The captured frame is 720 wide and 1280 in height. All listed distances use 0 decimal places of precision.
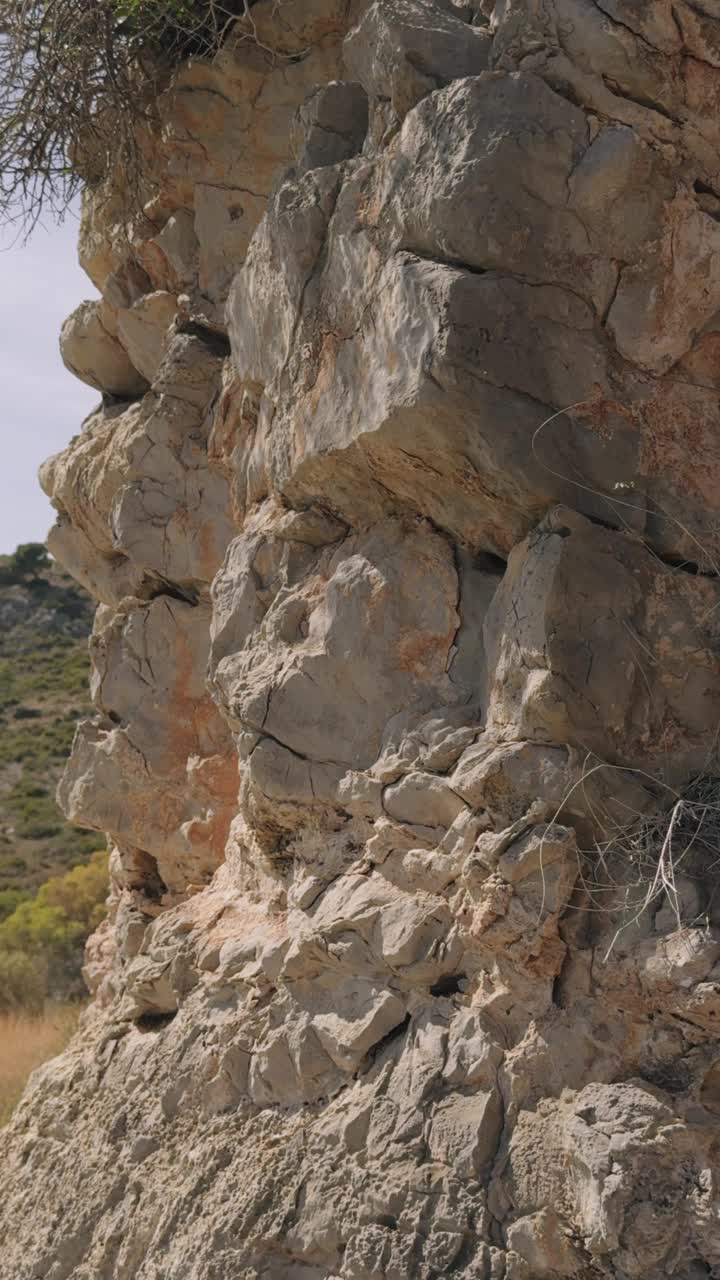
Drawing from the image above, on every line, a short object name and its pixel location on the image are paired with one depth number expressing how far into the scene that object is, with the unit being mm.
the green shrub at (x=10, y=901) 14273
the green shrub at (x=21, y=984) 10562
